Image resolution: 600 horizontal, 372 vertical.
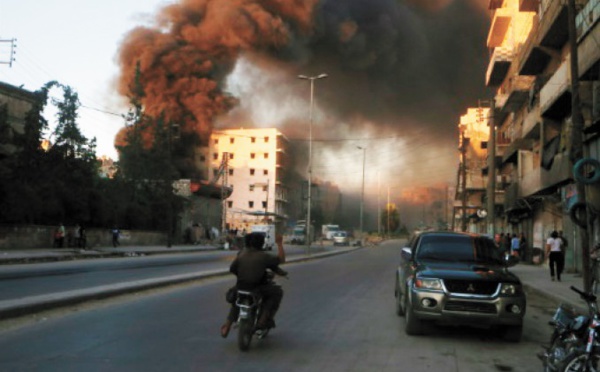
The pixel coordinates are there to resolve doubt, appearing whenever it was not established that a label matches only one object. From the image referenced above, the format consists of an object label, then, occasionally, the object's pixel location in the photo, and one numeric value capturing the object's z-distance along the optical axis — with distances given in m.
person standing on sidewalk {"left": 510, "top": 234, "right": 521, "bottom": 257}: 28.41
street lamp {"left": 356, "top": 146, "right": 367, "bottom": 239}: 80.94
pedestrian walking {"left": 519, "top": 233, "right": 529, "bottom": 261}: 29.97
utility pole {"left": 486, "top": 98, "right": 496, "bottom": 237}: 26.52
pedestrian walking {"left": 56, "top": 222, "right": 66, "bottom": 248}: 33.47
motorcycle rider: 6.80
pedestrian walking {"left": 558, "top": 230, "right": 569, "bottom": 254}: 18.12
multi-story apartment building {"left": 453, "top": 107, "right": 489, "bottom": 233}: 65.19
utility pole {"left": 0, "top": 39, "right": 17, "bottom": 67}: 32.97
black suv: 7.35
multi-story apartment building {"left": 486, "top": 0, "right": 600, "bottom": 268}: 18.94
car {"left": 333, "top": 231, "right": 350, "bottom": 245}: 69.06
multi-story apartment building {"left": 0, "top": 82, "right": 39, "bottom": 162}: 40.50
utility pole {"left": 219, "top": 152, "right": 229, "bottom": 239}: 52.87
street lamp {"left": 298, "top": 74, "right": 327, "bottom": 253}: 38.64
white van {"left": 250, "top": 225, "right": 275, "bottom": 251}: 44.29
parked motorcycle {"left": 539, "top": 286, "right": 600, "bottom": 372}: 4.70
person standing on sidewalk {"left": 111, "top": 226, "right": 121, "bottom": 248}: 38.84
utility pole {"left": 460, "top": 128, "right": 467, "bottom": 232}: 43.06
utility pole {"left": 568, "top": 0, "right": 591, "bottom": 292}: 11.82
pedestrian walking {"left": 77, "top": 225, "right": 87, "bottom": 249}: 34.66
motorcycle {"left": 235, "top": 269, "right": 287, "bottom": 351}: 6.55
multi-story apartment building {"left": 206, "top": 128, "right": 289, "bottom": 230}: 95.75
